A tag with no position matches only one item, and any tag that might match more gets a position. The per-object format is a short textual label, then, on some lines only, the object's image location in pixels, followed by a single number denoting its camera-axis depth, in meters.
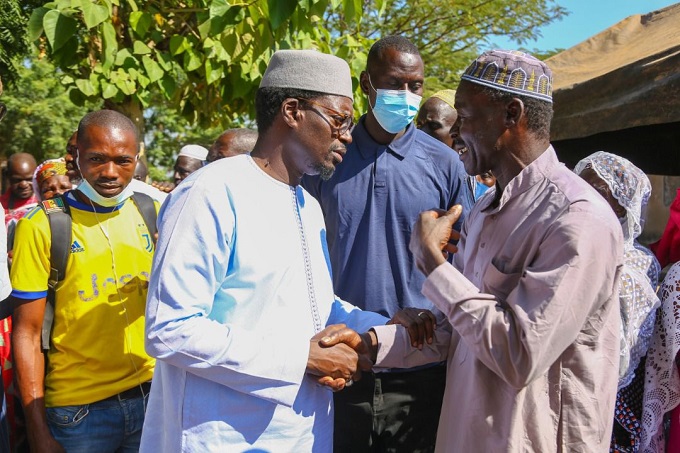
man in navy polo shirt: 3.02
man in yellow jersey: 2.76
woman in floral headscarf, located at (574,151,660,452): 3.12
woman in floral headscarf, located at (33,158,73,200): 5.01
